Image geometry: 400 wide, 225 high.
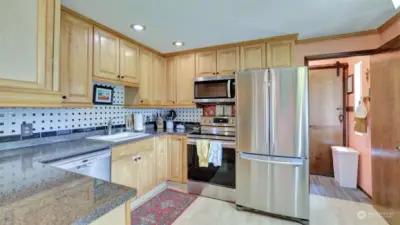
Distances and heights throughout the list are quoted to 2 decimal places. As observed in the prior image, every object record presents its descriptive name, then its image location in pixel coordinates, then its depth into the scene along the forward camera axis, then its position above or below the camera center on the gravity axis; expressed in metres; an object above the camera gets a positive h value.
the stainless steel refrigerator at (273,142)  2.06 -0.31
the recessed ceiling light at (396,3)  1.18 +0.69
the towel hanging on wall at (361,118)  2.68 -0.06
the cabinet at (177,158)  2.81 -0.66
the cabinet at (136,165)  2.06 -0.61
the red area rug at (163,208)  2.12 -1.16
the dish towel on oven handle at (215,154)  2.50 -0.52
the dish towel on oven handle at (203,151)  2.57 -0.50
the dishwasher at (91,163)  1.56 -0.44
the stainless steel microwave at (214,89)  2.73 +0.36
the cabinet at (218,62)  2.81 +0.78
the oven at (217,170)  2.49 -0.76
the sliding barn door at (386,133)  1.86 -0.20
